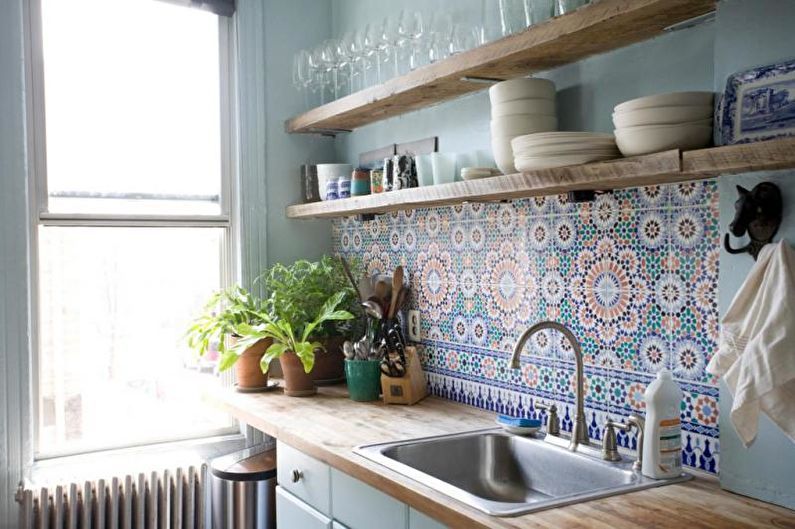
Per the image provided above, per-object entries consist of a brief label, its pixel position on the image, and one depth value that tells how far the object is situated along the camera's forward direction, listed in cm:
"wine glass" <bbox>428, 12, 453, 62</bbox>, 255
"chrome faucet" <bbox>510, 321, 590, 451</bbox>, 219
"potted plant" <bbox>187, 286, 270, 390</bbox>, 316
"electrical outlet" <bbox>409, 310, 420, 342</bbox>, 310
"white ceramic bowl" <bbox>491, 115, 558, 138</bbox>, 223
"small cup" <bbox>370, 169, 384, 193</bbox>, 297
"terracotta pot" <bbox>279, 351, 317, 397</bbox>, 305
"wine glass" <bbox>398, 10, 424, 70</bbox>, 269
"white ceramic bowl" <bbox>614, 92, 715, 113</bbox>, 175
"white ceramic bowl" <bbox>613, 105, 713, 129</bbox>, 175
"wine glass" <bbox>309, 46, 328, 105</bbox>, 320
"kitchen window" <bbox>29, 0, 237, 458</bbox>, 312
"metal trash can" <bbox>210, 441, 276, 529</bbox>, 288
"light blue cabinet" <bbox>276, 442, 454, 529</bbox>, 203
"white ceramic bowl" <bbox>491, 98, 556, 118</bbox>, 223
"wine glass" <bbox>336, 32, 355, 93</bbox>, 304
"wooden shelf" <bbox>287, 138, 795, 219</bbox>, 156
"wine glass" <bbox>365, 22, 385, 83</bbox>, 287
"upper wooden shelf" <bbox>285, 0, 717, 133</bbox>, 183
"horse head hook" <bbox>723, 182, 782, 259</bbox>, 170
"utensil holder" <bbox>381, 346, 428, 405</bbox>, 283
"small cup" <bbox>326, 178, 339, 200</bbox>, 323
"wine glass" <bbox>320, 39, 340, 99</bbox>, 313
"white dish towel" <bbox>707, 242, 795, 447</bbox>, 161
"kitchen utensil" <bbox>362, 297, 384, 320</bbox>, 301
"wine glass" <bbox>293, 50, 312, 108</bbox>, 326
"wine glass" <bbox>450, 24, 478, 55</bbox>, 248
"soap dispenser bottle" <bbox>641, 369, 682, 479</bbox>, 189
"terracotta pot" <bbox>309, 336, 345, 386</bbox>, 326
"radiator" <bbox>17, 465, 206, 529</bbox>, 295
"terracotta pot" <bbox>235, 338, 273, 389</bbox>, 316
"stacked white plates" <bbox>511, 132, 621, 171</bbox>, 193
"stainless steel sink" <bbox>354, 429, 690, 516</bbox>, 209
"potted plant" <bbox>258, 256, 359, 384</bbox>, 314
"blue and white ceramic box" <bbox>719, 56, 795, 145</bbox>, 159
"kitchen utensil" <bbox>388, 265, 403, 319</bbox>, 304
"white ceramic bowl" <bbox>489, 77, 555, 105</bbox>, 223
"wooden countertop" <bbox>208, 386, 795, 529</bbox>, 165
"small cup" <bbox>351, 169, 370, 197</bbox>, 310
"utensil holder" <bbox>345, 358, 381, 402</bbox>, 291
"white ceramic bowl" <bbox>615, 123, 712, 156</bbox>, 175
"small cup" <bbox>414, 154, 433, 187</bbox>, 269
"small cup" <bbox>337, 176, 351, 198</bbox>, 318
